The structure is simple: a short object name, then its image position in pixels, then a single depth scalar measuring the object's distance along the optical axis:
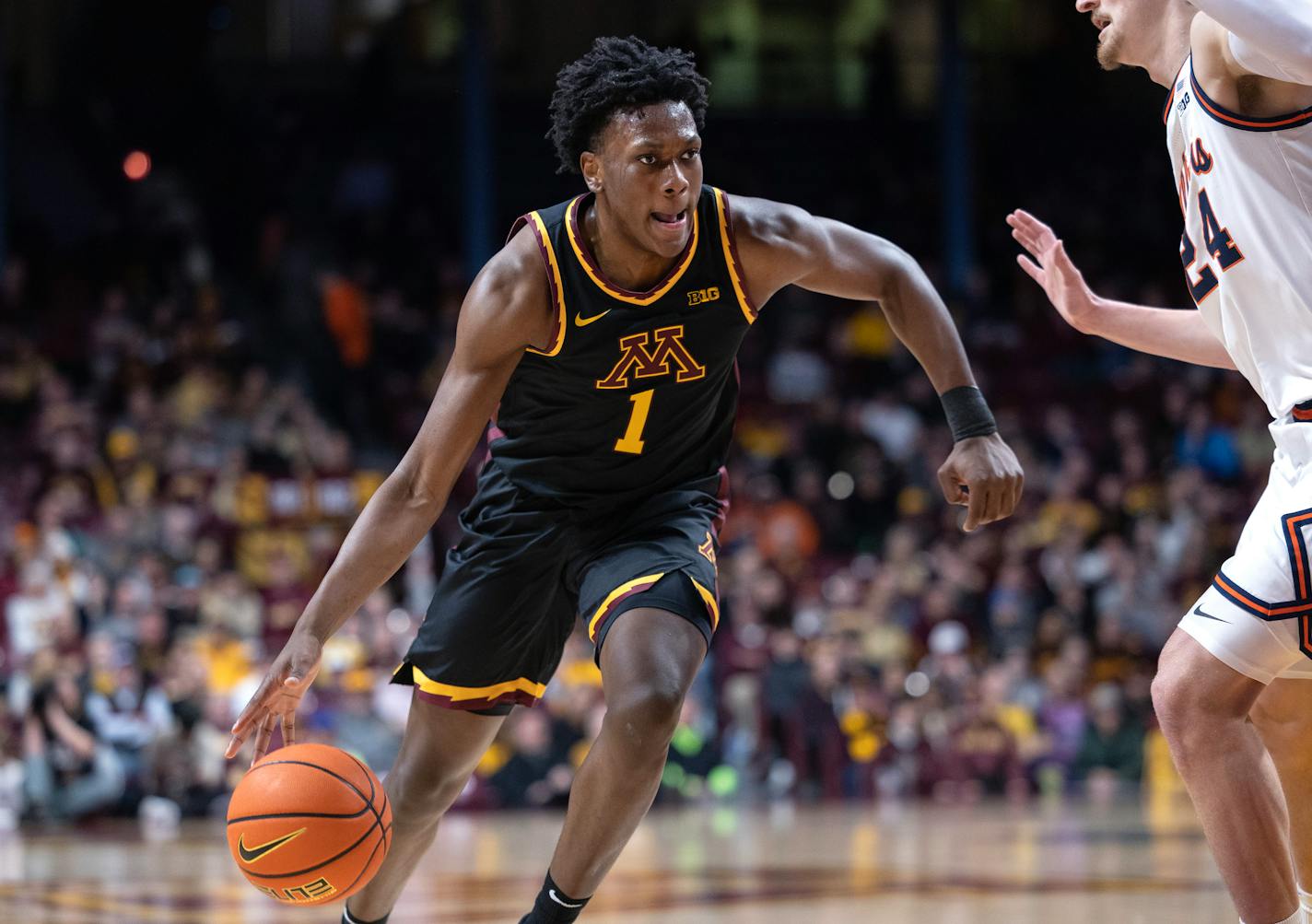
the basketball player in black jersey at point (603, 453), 4.20
